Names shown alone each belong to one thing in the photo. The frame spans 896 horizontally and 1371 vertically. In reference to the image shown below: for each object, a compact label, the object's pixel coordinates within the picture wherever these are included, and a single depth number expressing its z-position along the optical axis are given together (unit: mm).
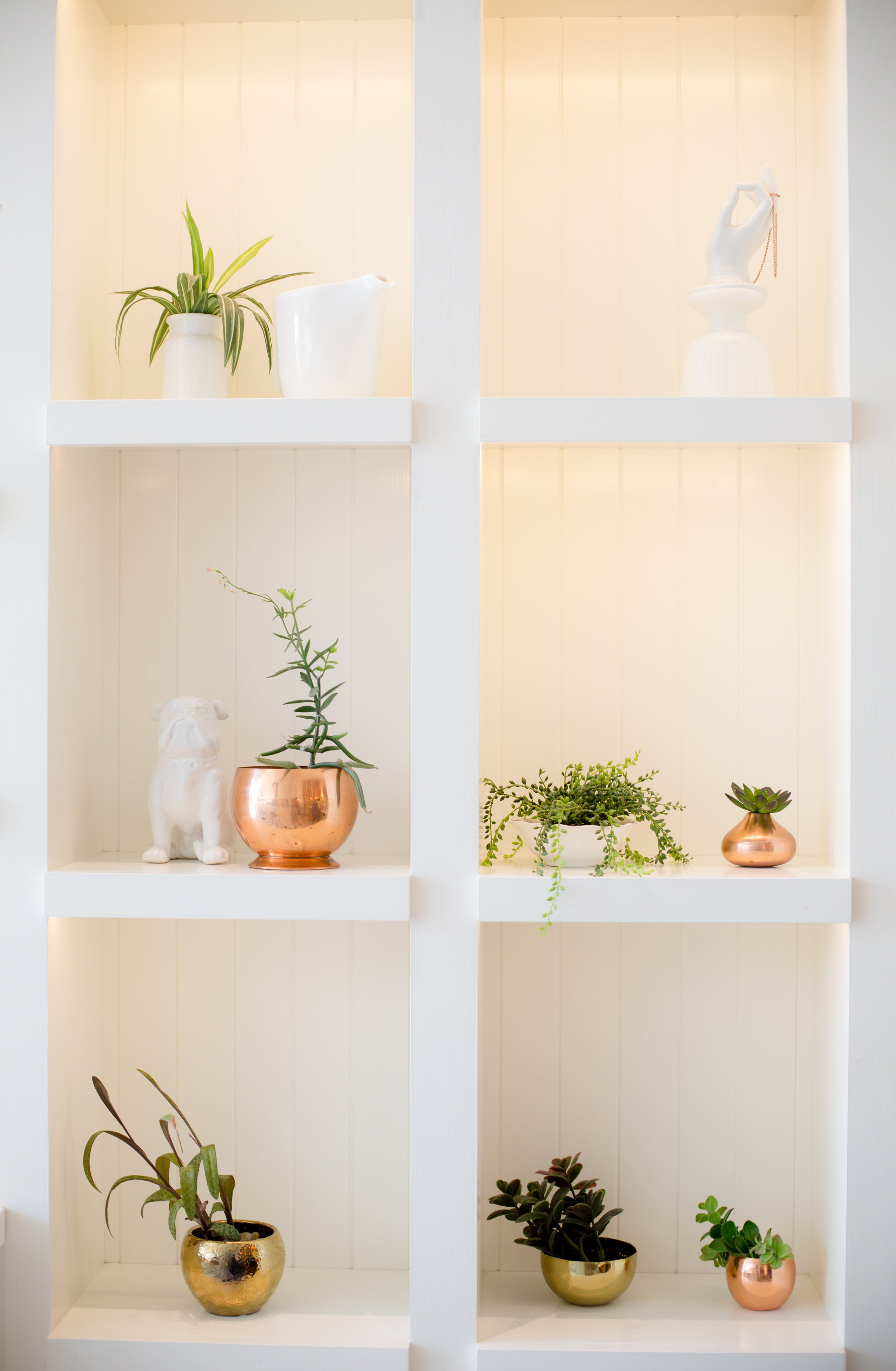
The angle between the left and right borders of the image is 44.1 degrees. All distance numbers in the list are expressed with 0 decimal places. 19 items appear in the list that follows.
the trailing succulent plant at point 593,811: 1628
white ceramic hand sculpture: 1660
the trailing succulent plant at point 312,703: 1702
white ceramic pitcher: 1654
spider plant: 1720
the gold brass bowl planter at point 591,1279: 1665
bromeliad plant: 1636
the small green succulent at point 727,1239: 1693
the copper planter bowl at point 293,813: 1648
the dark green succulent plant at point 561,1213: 1688
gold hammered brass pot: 1625
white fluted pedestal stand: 1682
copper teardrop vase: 1670
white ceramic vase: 1704
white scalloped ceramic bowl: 1631
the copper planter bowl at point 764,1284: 1660
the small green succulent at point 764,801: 1672
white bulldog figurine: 1705
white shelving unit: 1818
